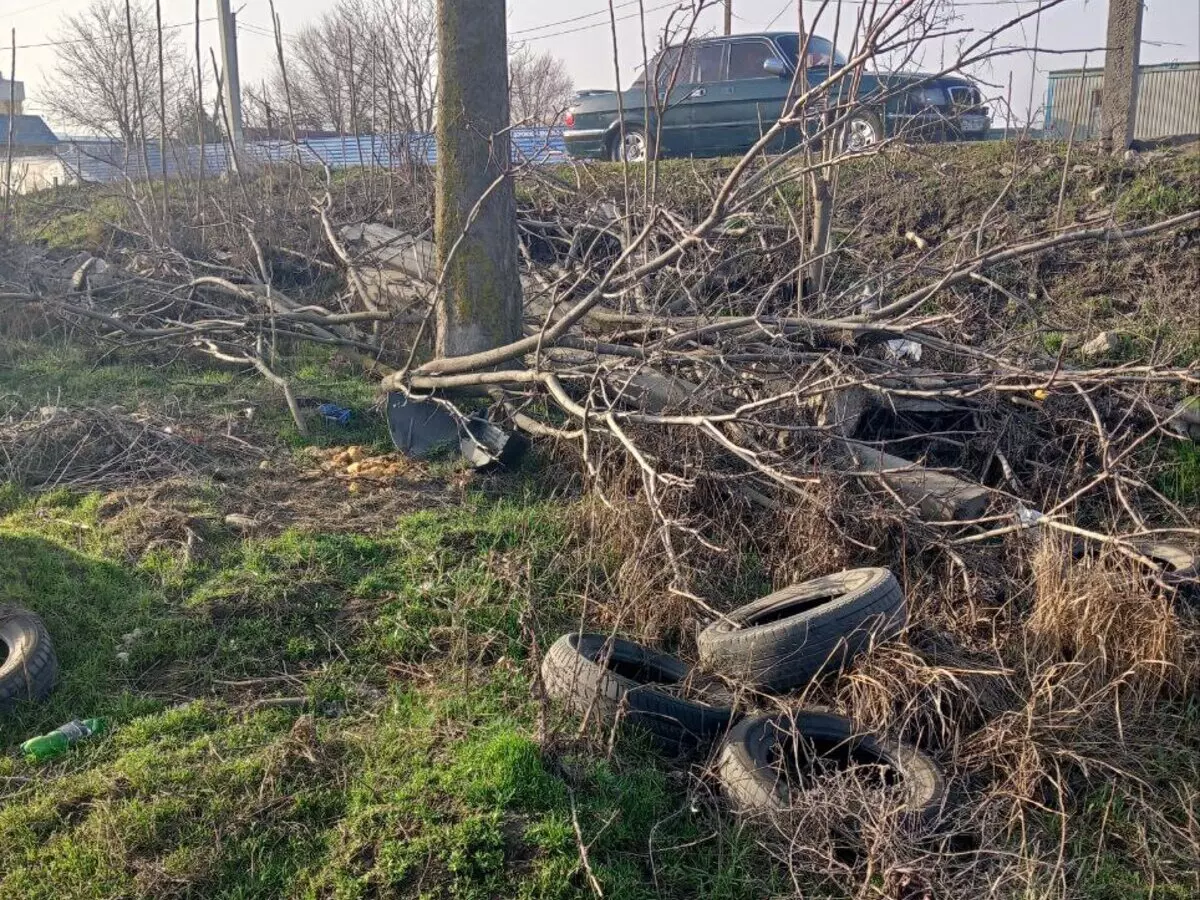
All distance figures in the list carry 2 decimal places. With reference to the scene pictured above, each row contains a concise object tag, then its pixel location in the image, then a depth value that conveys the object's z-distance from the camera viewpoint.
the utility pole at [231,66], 14.97
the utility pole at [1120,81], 9.91
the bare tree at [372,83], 10.04
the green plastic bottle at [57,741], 3.88
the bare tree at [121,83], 12.08
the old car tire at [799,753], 3.52
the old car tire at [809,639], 4.21
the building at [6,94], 31.08
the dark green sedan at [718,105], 12.05
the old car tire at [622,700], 3.98
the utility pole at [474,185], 7.02
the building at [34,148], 18.47
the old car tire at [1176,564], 4.70
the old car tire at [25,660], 4.22
